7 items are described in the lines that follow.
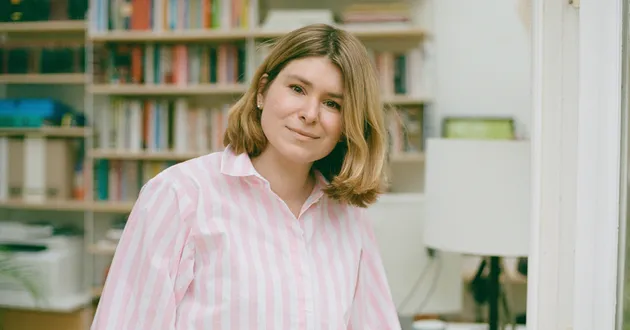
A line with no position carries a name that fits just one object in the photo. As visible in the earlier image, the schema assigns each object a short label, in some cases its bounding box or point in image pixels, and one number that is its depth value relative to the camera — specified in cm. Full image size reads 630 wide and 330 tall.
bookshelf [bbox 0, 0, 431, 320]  304
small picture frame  286
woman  103
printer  313
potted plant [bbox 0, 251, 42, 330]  172
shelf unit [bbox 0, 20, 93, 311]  326
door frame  109
